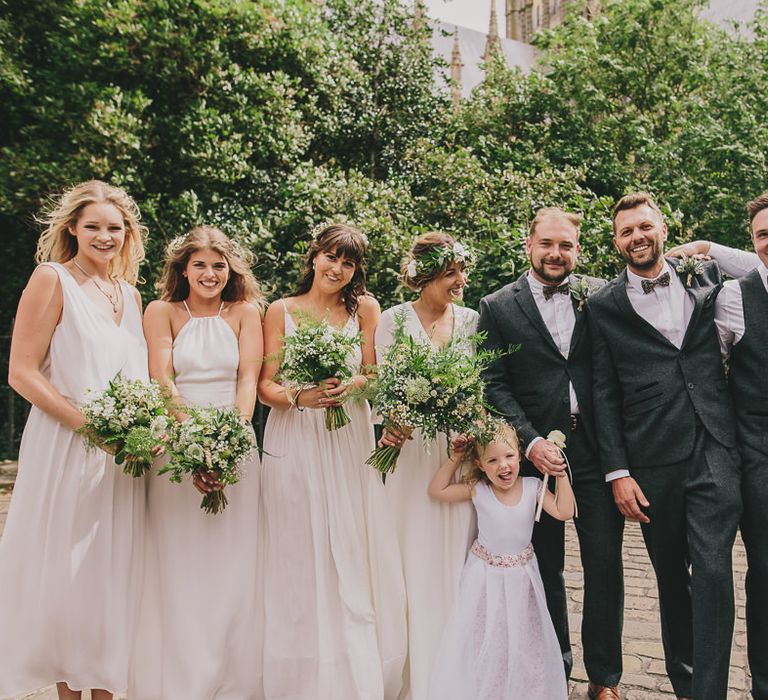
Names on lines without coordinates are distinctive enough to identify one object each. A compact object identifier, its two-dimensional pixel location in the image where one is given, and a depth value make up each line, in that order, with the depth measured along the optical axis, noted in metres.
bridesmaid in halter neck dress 4.11
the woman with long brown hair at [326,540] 4.14
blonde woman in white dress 3.76
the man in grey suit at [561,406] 4.20
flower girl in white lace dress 3.92
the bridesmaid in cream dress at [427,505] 4.21
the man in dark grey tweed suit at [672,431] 3.82
